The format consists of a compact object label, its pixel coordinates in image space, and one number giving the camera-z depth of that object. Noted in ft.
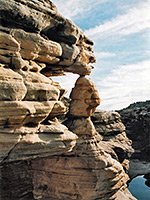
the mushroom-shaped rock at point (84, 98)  53.01
